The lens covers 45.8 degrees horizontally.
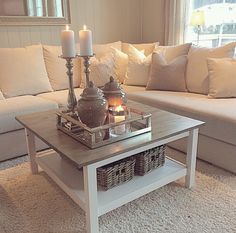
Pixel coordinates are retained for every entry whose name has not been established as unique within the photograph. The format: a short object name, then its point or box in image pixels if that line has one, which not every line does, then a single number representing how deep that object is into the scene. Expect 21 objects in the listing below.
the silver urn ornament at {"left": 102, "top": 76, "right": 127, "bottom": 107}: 1.80
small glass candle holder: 1.62
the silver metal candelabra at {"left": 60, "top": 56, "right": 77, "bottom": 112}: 1.79
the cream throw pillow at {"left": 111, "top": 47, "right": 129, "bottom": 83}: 3.27
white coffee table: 1.39
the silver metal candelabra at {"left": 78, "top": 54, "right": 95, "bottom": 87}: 1.79
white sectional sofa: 2.06
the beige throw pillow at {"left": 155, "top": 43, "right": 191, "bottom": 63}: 2.99
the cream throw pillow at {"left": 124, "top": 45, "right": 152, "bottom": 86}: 3.11
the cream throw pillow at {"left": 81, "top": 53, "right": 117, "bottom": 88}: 3.05
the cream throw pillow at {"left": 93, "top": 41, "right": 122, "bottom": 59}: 3.31
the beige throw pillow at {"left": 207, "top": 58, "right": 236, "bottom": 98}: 2.43
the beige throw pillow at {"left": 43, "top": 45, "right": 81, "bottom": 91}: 3.09
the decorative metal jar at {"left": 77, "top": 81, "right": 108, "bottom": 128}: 1.52
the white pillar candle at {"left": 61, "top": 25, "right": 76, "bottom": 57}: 1.71
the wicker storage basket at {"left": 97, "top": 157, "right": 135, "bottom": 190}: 1.59
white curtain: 3.49
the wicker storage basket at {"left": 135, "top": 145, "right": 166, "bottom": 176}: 1.73
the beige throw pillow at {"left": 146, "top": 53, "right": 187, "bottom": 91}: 2.82
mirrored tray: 1.48
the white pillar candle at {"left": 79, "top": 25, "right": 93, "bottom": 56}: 1.75
